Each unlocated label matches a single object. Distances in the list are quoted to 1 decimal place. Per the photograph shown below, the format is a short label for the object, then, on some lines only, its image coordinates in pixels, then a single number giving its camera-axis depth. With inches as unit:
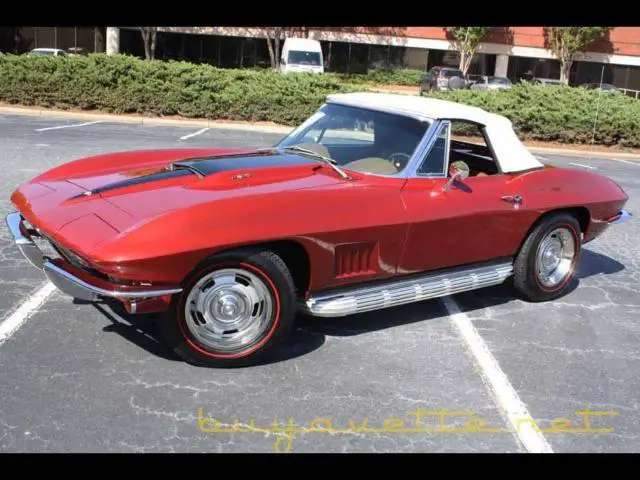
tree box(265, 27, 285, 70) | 1409.9
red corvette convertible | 135.0
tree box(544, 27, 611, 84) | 1497.3
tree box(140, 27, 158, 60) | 1326.3
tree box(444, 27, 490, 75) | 1497.3
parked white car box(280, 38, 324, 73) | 1093.8
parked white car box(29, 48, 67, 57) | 1087.3
